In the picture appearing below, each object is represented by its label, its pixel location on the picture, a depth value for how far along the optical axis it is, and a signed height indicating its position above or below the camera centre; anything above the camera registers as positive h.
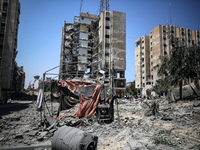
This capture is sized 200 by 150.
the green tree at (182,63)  17.14 +2.95
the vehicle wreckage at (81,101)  8.17 -1.10
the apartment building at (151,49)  49.78 +14.70
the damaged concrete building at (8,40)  31.45 +11.14
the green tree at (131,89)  57.25 -1.91
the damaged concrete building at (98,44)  43.59 +15.01
